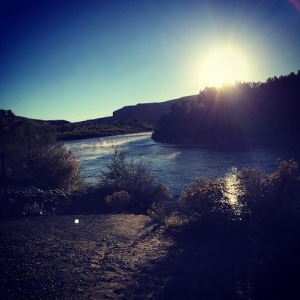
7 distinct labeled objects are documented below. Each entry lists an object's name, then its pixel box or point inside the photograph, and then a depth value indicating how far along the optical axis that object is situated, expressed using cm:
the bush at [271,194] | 1038
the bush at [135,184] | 1566
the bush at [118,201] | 1434
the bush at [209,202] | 1052
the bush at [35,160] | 1844
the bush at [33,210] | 1300
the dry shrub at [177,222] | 1068
